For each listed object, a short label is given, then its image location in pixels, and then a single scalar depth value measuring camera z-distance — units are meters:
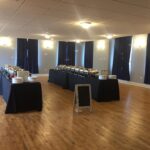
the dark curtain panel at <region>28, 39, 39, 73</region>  13.70
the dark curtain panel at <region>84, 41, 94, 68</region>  14.39
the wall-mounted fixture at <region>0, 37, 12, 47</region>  13.08
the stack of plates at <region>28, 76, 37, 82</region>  5.67
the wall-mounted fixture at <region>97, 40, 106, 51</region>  13.18
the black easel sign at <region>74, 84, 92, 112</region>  5.46
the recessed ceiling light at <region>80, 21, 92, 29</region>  6.94
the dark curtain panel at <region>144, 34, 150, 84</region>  9.85
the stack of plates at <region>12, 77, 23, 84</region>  5.31
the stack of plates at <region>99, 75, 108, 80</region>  6.79
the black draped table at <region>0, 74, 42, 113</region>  5.24
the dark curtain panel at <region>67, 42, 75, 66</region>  15.17
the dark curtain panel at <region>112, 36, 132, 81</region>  11.08
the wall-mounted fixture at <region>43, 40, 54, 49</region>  14.34
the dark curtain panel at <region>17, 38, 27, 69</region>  13.44
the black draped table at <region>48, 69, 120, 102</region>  6.77
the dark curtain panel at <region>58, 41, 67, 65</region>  14.88
